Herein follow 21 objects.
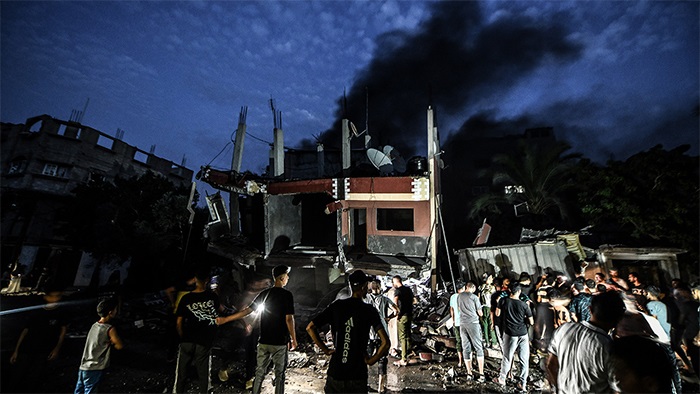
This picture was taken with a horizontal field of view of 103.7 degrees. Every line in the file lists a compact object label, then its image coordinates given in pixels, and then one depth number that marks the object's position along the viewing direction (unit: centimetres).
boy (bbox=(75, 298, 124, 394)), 374
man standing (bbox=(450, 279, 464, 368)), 669
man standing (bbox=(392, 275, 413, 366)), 690
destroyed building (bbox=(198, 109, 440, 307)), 1216
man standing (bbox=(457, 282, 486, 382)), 612
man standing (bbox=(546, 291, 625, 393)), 250
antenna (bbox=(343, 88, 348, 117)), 1641
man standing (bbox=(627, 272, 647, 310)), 585
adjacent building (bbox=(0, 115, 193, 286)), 2109
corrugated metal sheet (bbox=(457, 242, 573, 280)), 1128
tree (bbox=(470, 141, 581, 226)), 1580
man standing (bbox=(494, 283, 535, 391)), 533
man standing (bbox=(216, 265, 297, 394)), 423
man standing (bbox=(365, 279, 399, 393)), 637
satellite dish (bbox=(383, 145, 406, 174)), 1718
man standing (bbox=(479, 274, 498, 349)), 766
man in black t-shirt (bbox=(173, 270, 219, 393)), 428
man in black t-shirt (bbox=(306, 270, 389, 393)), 300
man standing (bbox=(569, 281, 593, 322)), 506
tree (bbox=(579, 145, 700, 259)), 1130
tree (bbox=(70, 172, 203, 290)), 1812
